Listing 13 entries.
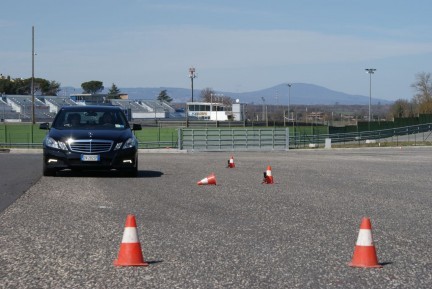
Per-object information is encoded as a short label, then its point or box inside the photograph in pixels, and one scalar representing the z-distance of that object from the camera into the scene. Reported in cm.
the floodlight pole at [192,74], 11538
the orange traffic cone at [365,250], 771
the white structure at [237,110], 11300
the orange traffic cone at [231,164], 2608
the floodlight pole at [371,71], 9388
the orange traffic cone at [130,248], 766
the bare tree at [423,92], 13150
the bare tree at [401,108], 12139
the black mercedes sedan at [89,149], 1850
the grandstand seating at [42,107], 9525
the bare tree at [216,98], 14770
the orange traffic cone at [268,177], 1833
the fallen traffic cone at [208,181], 1766
